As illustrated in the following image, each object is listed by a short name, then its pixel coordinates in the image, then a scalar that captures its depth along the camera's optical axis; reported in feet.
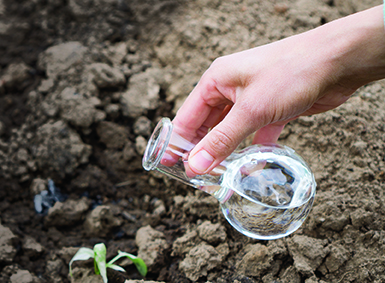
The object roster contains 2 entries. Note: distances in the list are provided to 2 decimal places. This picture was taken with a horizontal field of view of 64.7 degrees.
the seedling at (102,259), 5.50
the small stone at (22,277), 5.53
